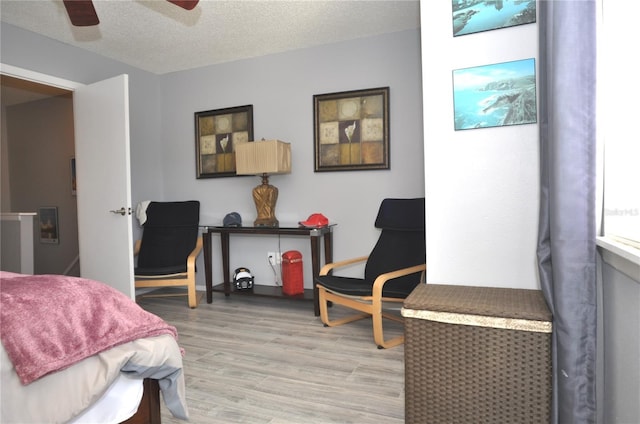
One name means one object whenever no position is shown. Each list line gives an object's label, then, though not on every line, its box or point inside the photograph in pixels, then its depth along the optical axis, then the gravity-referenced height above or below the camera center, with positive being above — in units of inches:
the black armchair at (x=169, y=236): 162.2 -12.8
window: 46.3 +9.2
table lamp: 144.8 +13.4
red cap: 143.1 -6.8
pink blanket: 46.3 -14.6
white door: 140.7 +8.7
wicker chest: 53.9 -22.1
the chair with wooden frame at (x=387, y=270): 109.3 -20.8
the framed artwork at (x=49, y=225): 208.5 -8.9
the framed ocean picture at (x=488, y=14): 64.2 +29.5
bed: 45.5 -18.6
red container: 147.8 -25.9
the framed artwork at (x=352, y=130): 144.8 +25.9
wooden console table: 137.7 -16.8
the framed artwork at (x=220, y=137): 167.5 +28.1
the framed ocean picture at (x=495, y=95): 64.0 +16.6
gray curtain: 48.3 -0.4
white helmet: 155.9 -29.4
